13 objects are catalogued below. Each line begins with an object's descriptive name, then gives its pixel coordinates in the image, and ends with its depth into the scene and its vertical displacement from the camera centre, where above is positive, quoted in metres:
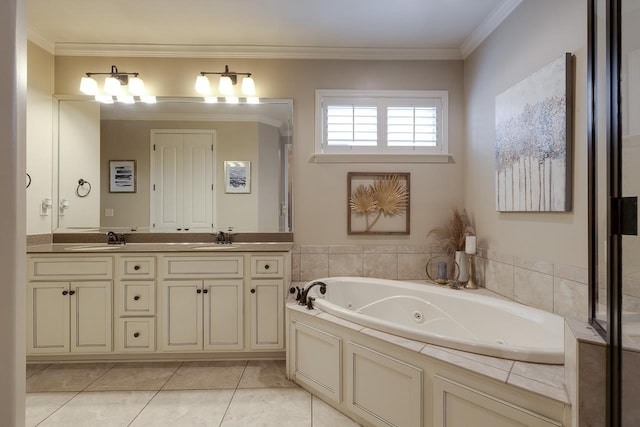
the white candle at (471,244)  2.56 -0.23
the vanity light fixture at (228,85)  2.86 +1.16
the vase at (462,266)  2.67 -0.43
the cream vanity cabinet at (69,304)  2.46 -0.70
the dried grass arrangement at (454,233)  2.77 -0.16
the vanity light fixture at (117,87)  2.84 +1.13
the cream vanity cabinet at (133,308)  2.51 -0.73
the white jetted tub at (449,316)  1.49 -0.63
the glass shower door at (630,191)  0.86 +0.07
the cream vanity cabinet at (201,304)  2.53 -0.71
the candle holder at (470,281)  2.55 -0.53
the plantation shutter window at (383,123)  2.96 +0.85
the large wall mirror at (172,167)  2.93 +0.44
